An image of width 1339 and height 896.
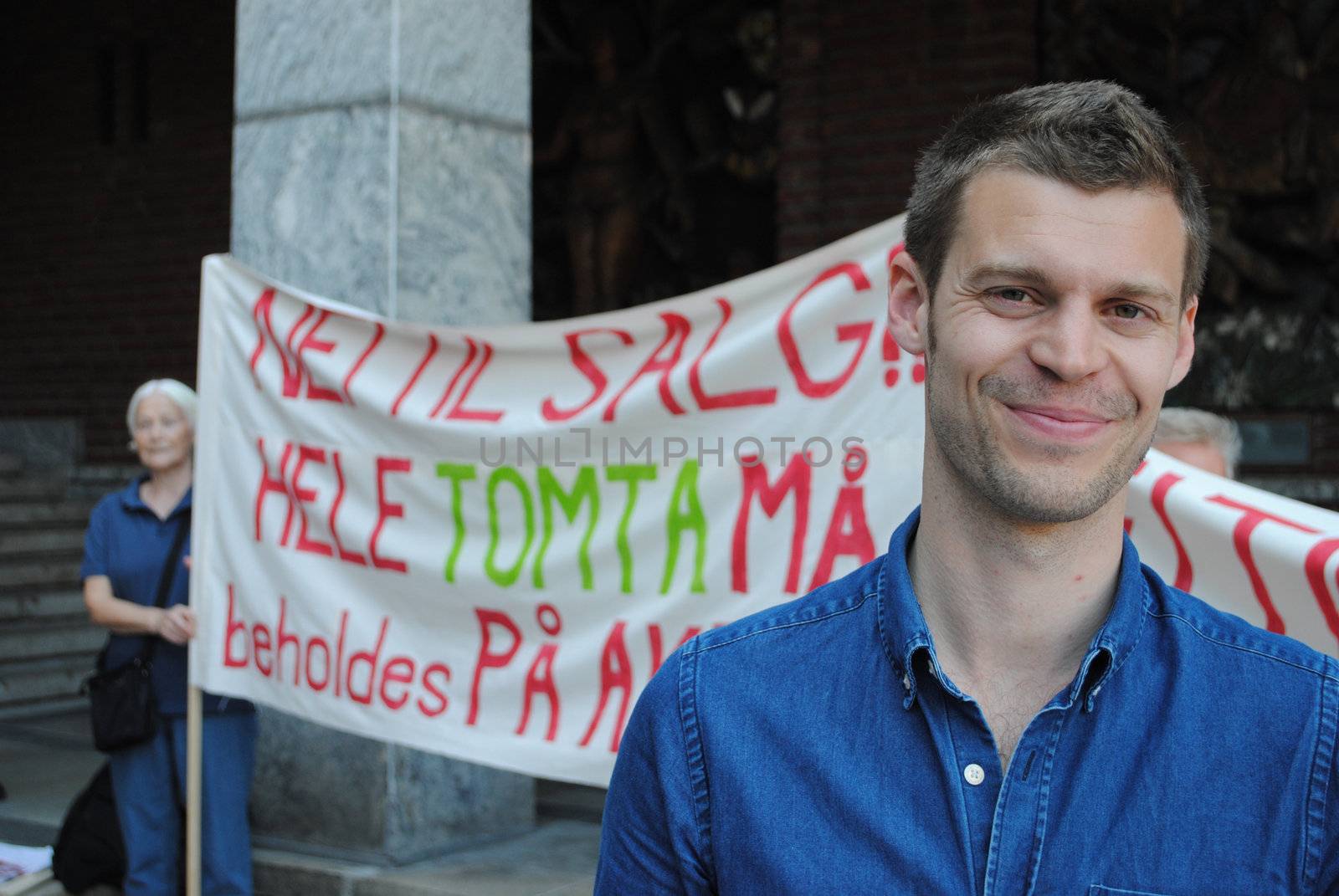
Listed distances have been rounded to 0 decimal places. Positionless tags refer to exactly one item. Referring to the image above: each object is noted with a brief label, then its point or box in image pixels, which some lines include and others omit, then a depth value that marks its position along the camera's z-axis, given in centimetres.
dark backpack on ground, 475
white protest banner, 360
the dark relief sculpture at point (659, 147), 820
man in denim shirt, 130
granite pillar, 506
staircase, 838
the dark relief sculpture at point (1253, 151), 673
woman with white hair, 466
